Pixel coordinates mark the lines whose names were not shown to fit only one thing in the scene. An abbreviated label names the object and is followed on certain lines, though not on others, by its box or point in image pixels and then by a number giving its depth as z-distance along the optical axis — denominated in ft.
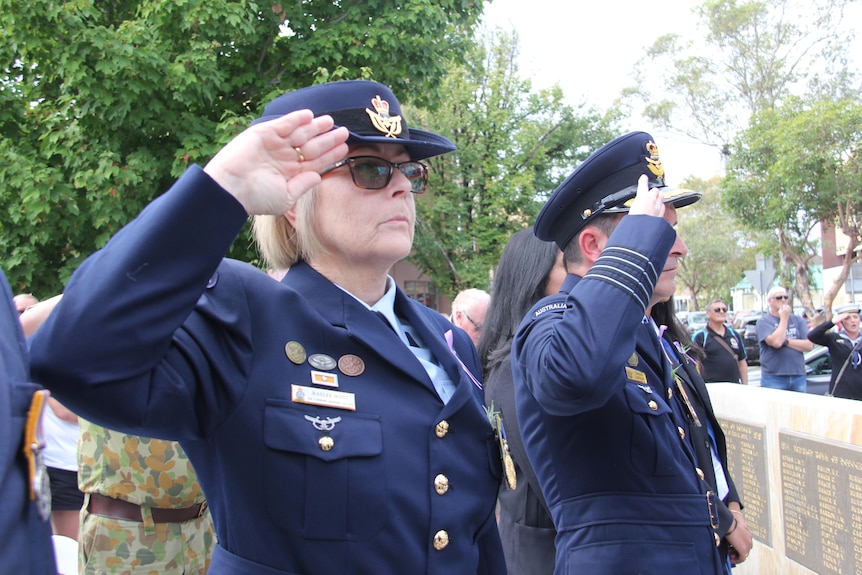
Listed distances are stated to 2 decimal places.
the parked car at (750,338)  73.26
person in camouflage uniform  9.73
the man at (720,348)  24.97
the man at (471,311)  18.86
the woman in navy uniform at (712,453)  7.16
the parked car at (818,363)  41.76
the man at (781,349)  28.78
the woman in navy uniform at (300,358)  3.62
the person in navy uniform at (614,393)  5.80
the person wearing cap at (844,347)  23.68
